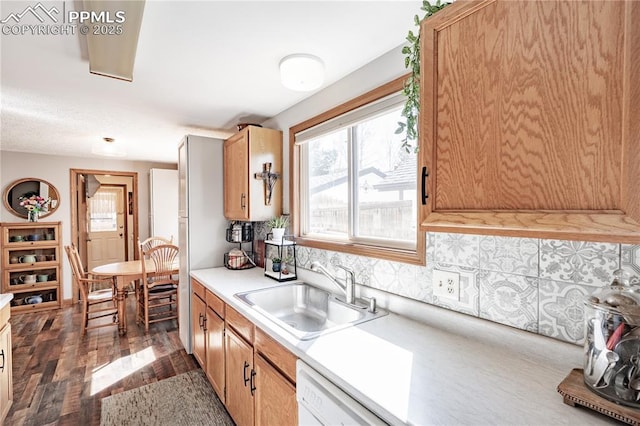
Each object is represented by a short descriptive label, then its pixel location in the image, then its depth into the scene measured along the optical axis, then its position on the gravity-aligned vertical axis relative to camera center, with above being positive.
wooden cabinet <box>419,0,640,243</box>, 0.63 +0.23
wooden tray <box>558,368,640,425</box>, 0.69 -0.47
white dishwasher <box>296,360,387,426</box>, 0.86 -0.61
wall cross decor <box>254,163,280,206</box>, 2.44 +0.27
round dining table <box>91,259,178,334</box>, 3.27 -0.74
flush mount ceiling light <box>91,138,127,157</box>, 3.37 +0.75
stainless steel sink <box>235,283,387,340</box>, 1.63 -0.58
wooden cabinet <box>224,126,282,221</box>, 2.41 +0.33
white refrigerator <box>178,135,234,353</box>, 2.70 -0.01
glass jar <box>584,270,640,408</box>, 0.71 -0.34
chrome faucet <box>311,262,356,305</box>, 1.64 -0.42
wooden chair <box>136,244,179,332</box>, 3.37 -0.81
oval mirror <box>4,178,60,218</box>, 4.10 +0.29
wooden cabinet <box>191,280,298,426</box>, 1.26 -0.81
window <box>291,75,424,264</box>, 1.59 +0.19
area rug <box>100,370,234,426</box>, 1.94 -1.34
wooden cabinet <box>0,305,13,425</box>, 1.86 -0.95
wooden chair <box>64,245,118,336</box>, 3.26 -0.90
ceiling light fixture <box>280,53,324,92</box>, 1.61 +0.77
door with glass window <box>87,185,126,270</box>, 5.44 -0.25
